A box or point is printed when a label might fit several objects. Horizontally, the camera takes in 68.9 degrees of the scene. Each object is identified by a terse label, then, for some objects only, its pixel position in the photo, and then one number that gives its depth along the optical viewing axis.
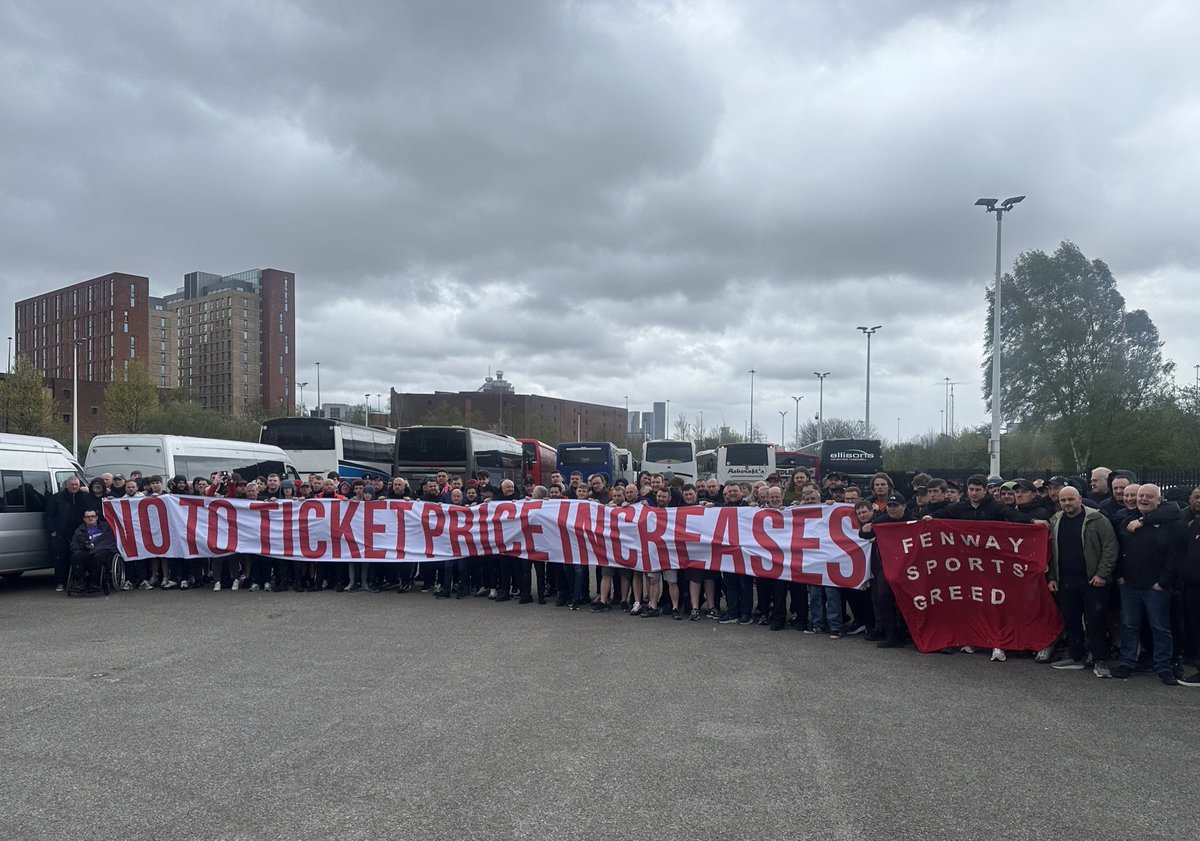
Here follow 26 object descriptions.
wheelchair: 12.92
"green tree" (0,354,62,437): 44.31
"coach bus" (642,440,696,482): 39.31
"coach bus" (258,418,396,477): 32.47
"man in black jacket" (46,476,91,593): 13.22
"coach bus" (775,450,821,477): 41.81
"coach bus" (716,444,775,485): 36.28
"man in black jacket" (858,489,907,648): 9.63
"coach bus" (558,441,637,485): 40.09
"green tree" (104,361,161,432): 56.62
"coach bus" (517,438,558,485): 44.66
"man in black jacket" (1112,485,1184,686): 8.01
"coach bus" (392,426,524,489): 31.22
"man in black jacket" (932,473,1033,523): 9.49
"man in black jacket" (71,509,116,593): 12.84
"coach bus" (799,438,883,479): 38.28
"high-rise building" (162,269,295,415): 133.88
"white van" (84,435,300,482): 18.56
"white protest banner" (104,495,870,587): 10.84
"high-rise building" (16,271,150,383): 123.44
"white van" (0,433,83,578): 13.12
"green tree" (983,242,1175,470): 43.41
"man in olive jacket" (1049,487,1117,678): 8.39
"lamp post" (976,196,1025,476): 29.58
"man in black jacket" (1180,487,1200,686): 7.85
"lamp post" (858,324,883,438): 57.50
